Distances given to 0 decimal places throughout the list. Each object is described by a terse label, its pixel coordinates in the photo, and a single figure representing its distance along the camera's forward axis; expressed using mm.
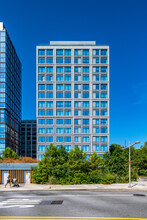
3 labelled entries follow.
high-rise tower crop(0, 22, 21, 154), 89438
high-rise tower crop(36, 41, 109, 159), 76938
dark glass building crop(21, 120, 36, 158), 144875
